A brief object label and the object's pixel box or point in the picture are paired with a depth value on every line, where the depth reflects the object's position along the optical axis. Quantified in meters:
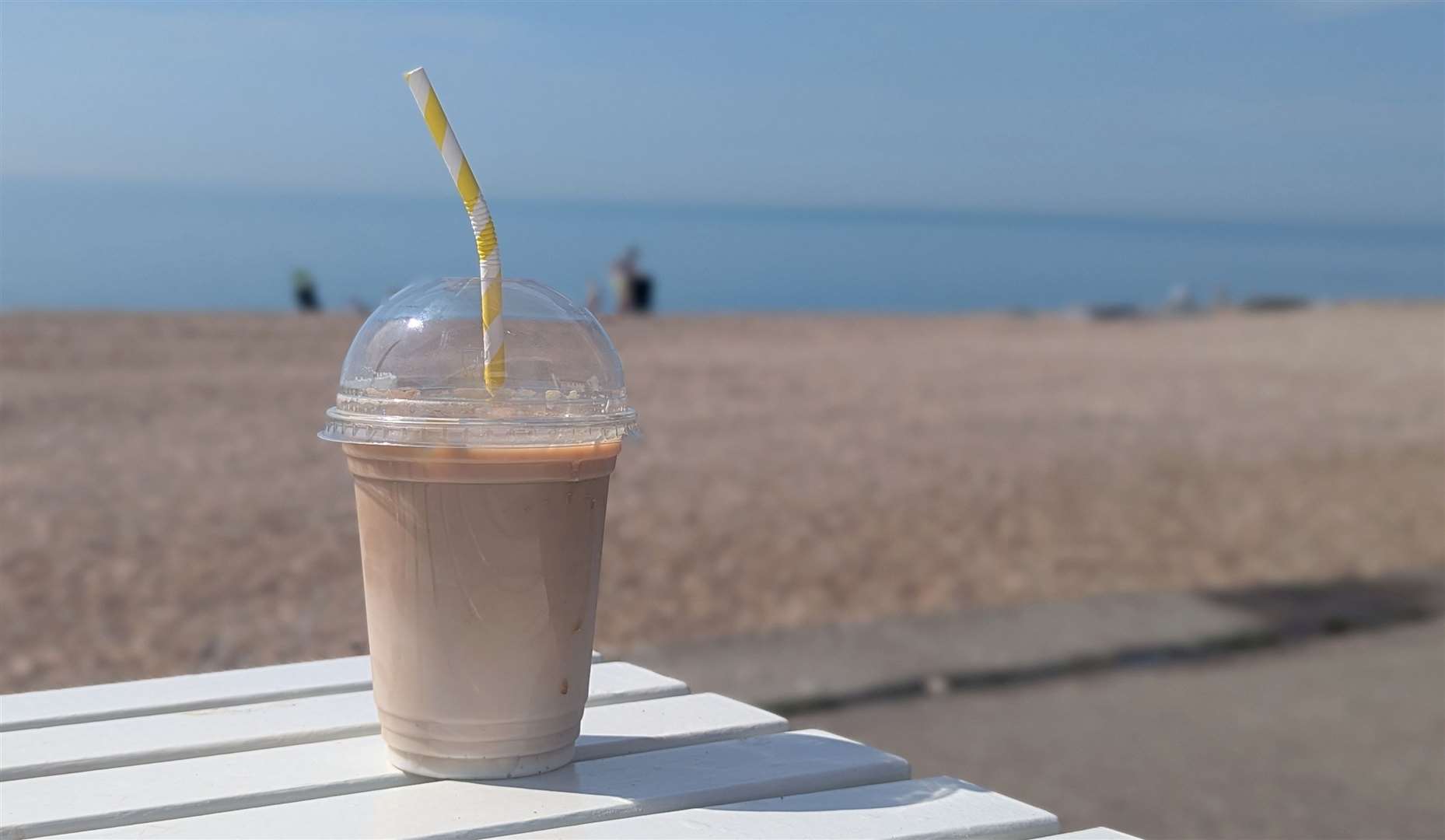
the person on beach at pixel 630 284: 17.92
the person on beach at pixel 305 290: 15.70
